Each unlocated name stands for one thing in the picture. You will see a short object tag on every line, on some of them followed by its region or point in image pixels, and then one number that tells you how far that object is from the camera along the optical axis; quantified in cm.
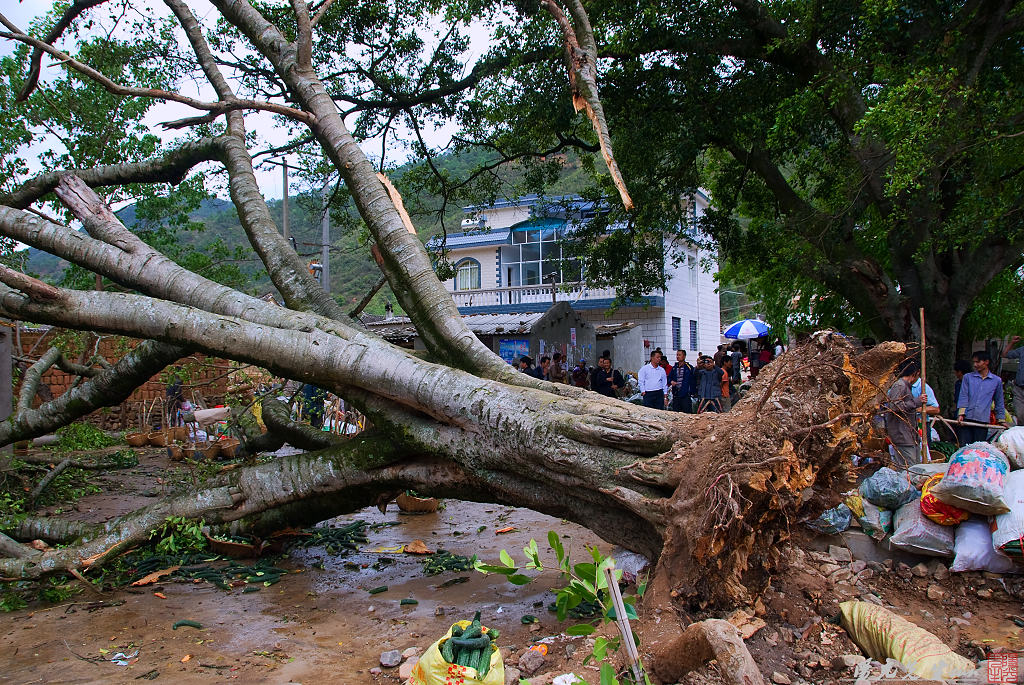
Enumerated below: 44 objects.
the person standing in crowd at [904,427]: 661
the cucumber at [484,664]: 257
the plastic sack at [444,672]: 253
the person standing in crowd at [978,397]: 727
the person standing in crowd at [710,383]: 1064
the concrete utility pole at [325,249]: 1745
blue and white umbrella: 2050
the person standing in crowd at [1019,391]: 804
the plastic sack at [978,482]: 384
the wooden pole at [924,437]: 544
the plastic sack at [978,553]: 392
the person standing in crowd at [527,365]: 1377
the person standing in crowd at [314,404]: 856
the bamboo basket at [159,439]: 1336
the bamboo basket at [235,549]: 514
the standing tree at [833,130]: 646
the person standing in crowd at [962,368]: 767
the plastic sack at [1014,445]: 418
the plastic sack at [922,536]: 412
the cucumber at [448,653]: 261
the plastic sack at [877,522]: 450
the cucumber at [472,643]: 258
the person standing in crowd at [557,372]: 1380
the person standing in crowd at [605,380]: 1211
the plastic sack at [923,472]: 472
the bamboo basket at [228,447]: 1058
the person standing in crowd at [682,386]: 1091
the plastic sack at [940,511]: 410
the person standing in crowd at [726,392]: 1160
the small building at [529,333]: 1792
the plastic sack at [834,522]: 453
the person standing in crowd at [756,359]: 1633
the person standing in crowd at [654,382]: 1055
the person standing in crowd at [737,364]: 1606
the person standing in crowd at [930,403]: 658
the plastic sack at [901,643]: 272
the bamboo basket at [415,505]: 762
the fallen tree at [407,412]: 312
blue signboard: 1831
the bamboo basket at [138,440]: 1343
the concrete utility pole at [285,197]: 1820
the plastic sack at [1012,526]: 378
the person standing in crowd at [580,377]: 1380
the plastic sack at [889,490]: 447
